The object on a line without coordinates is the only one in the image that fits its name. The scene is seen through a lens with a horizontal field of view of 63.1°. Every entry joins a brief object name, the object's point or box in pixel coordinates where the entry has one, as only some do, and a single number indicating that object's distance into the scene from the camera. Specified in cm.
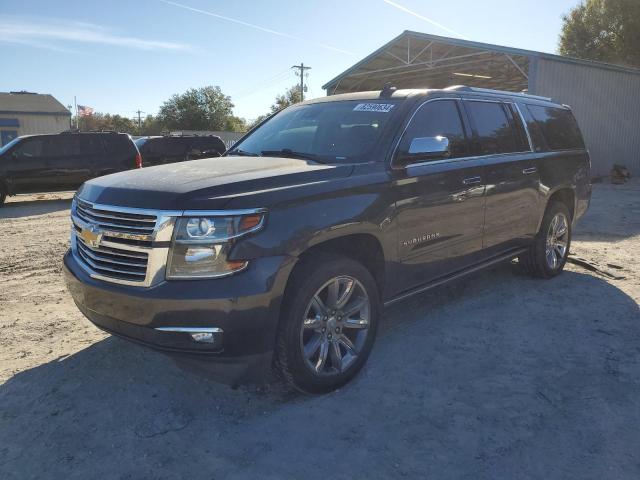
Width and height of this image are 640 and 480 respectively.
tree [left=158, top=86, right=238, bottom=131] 7756
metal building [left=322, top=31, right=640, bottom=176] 1669
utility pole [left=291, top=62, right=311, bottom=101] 5809
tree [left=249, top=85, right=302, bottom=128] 7256
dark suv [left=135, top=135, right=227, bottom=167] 1770
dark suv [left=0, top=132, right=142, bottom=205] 1337
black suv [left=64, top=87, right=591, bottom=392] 279
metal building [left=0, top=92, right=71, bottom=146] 4297
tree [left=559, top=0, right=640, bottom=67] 2561
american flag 7581
